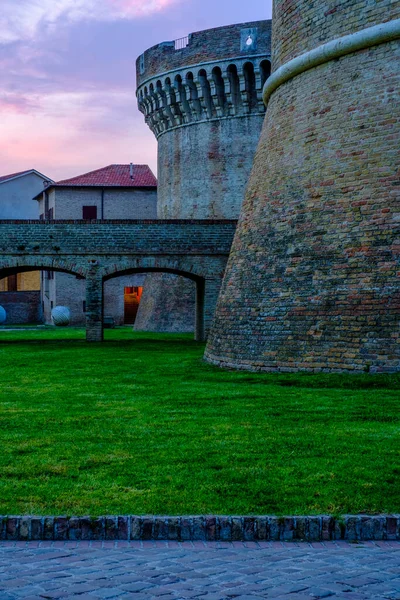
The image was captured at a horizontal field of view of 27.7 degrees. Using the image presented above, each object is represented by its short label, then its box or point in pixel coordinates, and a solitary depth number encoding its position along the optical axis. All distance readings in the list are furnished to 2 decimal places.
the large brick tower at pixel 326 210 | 14.44
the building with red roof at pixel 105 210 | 47.81
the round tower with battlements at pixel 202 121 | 34.12
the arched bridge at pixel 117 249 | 29.91
